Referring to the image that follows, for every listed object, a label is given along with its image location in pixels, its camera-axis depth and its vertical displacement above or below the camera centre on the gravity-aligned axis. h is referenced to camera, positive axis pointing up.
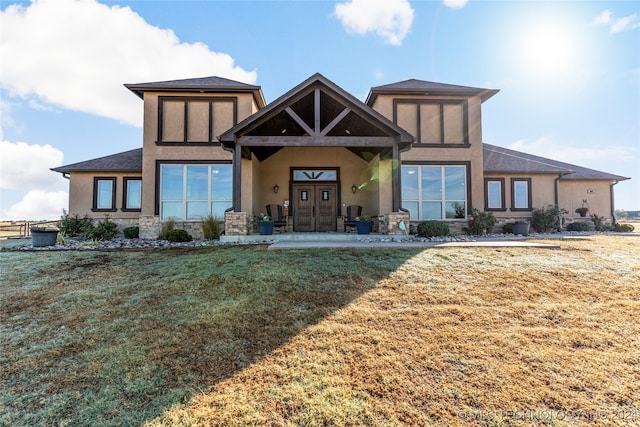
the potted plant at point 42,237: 8.48 -0.47
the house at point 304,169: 11.03 +2.13
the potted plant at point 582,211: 13.61 +0.47
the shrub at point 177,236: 9.57 -0.50
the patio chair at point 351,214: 11.89 +0.29
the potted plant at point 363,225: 9.48 -0.13
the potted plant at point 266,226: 9.44 -0.16
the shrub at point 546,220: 11.92 +0.04
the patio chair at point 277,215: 11.45 +0.24
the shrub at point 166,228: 9.92 -0.25
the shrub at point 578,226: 12.63 -0.22
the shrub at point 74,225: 11.10 -0.15
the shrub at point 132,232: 10.95 -0.42
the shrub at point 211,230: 9.77 -0.30
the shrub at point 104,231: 10.45 -0.36
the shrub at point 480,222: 10.96 -0.04
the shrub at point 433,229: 9.57 -0.27
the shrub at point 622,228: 13.20 -0.32
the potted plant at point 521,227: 11.28 -0.24
